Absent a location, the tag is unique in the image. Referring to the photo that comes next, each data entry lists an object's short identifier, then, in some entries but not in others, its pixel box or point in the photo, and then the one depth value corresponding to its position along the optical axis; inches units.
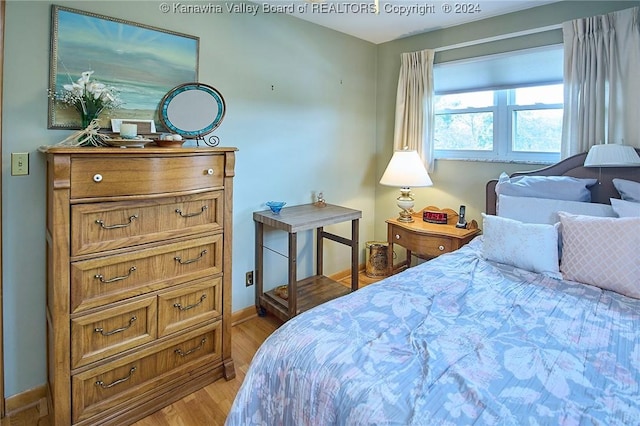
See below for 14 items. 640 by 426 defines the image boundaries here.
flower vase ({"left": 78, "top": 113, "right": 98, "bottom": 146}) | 73.9
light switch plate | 70.6
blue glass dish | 108.8
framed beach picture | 74.0
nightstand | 114.0
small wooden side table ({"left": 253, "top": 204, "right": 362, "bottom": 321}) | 100.9
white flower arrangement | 73.4
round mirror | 88.9
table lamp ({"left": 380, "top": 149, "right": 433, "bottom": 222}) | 122.6
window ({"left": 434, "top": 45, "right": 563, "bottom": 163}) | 110.7
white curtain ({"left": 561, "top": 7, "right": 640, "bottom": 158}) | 90.0
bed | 36.7
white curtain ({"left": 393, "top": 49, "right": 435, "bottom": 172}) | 129.5
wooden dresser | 63.0
